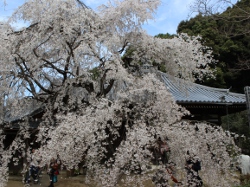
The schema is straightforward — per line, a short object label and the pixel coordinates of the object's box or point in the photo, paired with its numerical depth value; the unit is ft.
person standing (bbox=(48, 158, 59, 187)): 30.01
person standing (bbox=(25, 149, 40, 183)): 16.58
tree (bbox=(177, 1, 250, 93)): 65.67
